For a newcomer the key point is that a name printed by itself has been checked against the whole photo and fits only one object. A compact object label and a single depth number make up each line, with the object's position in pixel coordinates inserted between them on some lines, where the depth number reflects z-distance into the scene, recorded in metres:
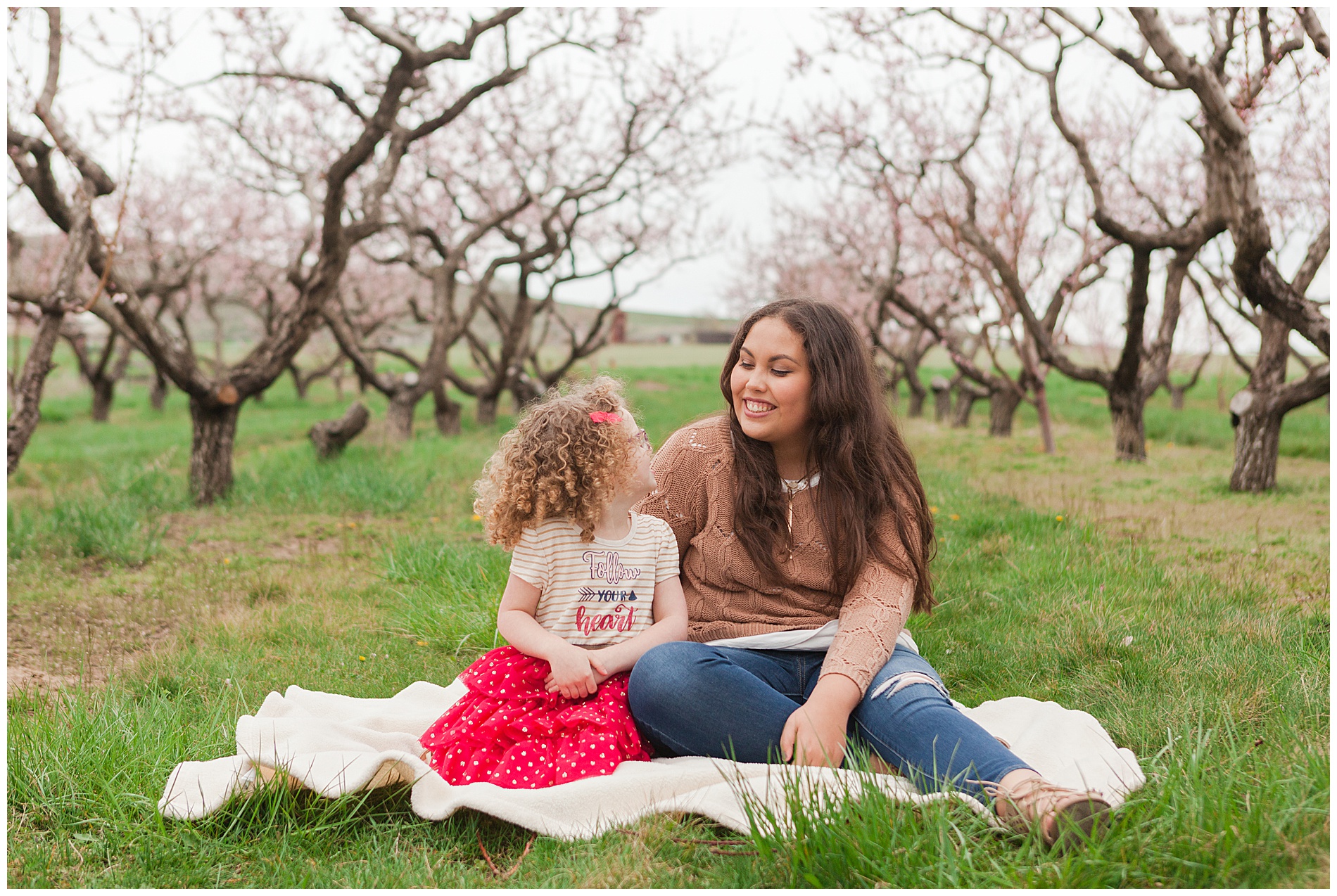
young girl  2.38
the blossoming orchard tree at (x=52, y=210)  5.25
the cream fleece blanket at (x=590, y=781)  2.03
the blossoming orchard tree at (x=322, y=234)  6.31
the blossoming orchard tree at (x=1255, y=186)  4.65
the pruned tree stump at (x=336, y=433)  8.78
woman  2.30
